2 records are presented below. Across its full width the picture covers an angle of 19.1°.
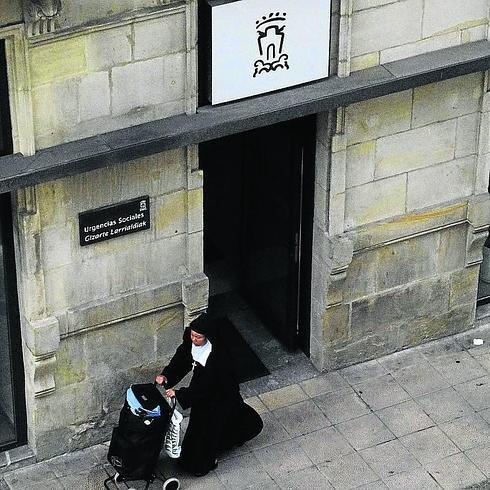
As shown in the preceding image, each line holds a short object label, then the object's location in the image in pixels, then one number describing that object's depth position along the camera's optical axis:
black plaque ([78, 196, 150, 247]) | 14.11
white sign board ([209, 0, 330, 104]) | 13.78
